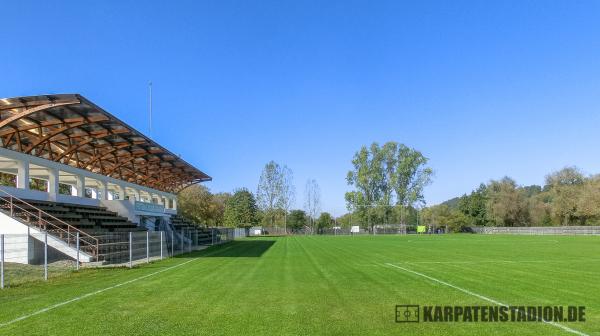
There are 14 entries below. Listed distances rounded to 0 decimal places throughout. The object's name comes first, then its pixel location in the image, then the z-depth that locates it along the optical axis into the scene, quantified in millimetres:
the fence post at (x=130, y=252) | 20778
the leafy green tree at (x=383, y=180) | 104125
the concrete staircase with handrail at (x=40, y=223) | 21328
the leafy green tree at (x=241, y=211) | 101812
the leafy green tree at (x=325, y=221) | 117675
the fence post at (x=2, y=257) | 13312
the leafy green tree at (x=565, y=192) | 87562
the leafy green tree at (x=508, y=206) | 100688
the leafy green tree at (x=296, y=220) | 108656
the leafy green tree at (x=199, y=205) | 88500
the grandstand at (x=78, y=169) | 21266
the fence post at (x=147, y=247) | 23450
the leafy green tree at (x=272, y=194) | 106938
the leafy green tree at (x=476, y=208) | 107688
